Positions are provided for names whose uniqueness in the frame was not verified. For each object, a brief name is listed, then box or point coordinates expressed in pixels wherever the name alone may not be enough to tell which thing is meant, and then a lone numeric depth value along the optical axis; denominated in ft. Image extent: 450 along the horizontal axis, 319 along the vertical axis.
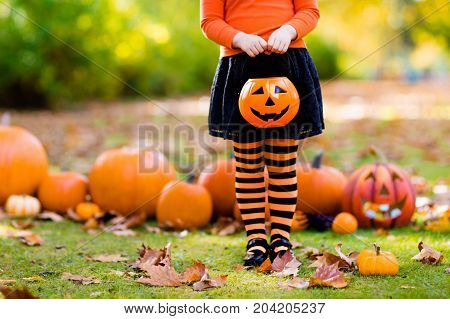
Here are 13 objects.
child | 16.92
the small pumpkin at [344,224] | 22.02
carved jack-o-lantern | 22.43
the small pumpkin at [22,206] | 25.17
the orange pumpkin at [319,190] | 23.52
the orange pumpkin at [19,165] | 26.30
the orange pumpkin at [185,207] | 23.53
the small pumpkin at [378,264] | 16.22
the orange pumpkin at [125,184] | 25.21
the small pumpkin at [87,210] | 24.97
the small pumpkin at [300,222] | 22.71
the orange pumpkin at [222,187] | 24.54
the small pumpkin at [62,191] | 25.72
